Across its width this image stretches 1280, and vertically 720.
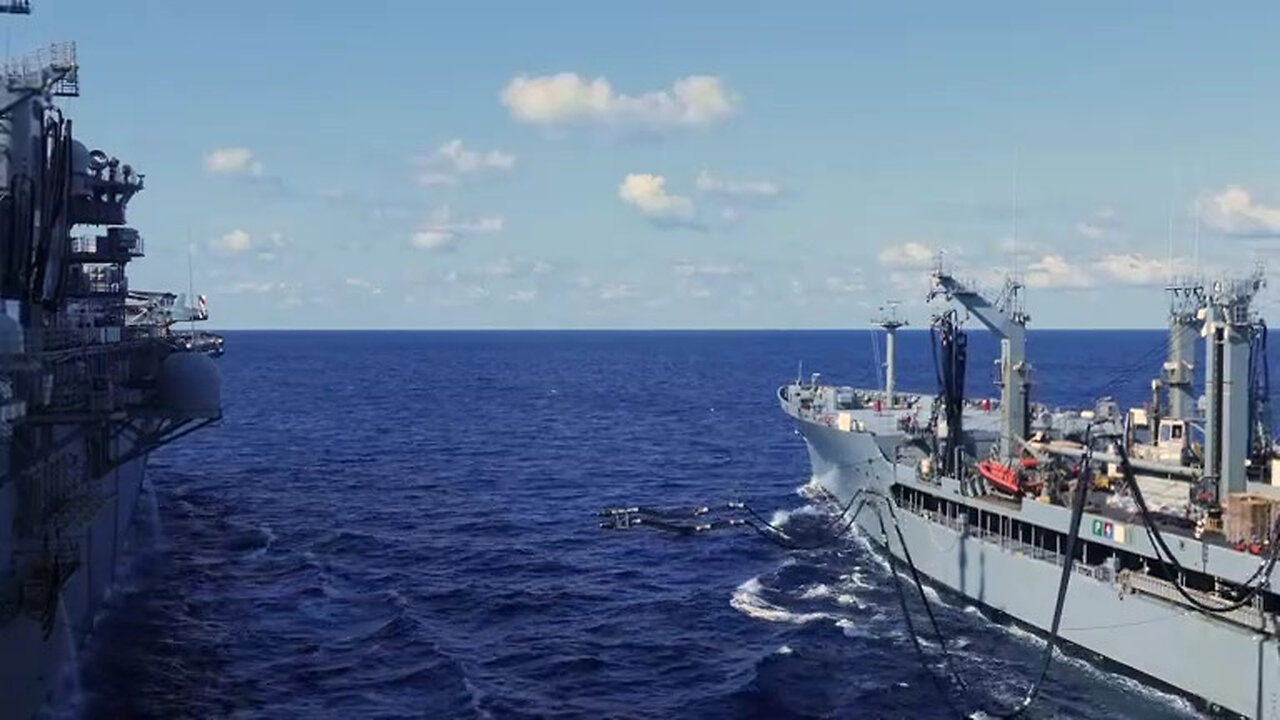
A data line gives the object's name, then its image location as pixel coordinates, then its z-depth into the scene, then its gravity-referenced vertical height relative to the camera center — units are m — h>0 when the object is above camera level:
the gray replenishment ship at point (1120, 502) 37.38 -6.51
